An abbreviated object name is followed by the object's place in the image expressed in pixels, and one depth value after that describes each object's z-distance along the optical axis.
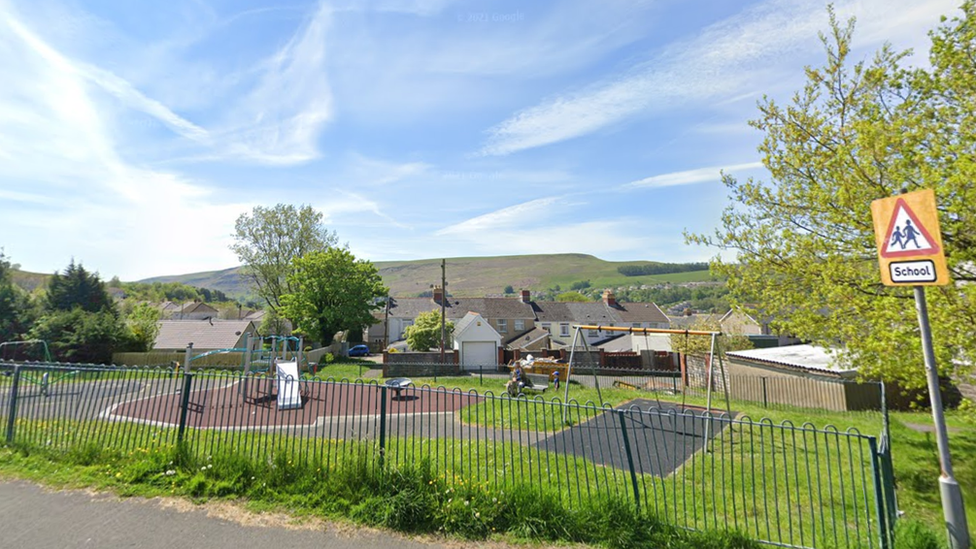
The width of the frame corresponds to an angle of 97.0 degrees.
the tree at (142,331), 30.81
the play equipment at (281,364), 17.03
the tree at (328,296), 37.91
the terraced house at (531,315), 56.62
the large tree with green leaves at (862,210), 6.21
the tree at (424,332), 42.53
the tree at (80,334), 26.12
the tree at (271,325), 50.25
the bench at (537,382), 20.61
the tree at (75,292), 34.91
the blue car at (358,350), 50.18
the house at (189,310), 92.59
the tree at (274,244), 41.41
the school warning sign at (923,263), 4.03
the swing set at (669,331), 10.40
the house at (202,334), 34.53
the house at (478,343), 38.97
